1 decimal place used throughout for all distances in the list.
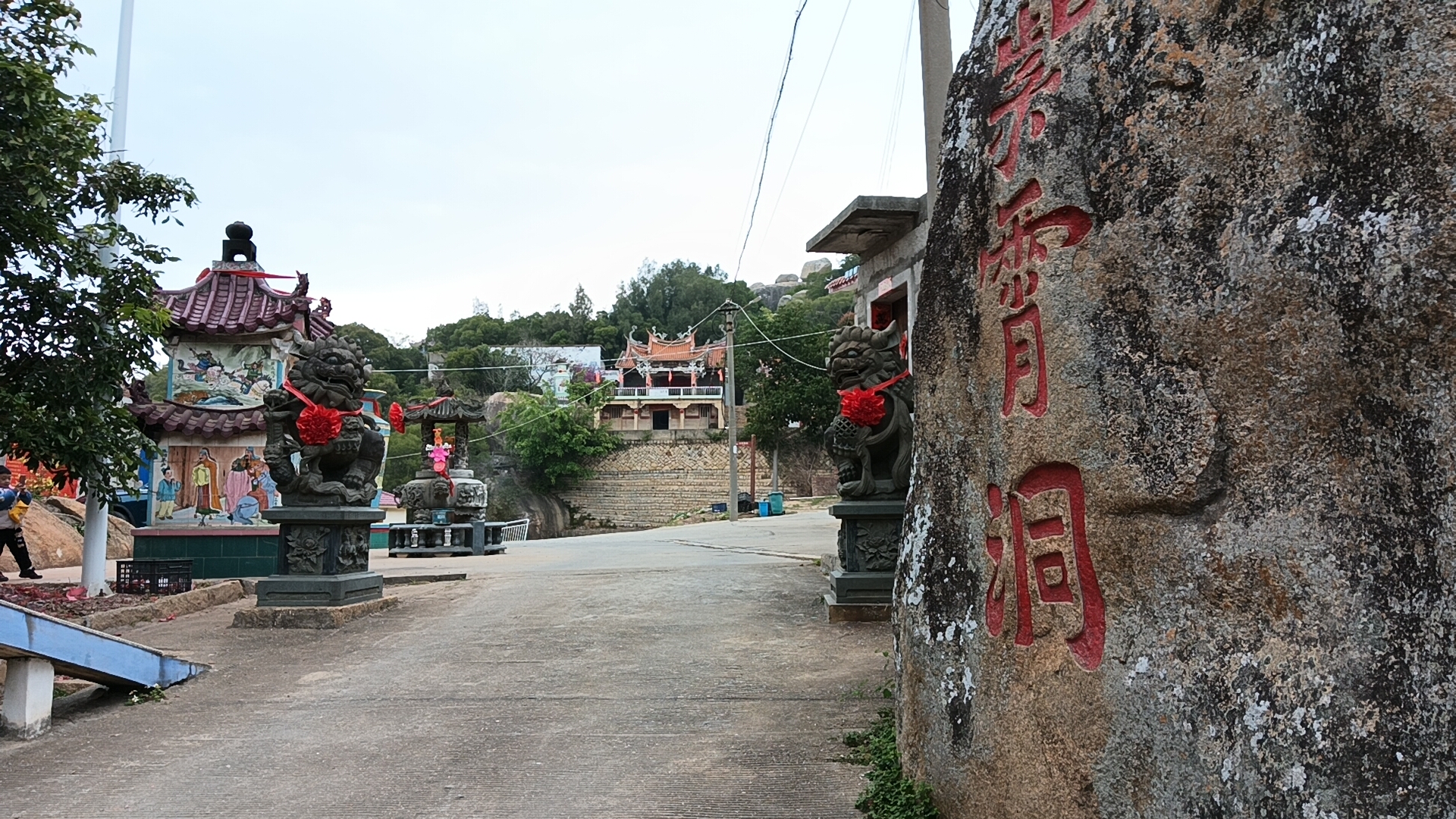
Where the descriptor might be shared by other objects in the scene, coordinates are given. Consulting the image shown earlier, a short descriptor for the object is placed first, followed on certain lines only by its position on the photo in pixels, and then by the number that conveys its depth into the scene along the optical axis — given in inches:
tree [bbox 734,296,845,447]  1277.1
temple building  1733.5
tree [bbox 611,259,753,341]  2246.6
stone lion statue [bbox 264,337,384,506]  268.5
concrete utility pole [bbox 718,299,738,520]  936.3
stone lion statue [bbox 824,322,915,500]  244.7
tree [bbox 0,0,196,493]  210.2
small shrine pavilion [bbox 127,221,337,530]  410.3
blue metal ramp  155.1
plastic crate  325.7
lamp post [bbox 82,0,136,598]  306.5
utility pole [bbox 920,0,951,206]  264.5
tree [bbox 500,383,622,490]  1432.1
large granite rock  74.0
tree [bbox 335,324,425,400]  1975.9
